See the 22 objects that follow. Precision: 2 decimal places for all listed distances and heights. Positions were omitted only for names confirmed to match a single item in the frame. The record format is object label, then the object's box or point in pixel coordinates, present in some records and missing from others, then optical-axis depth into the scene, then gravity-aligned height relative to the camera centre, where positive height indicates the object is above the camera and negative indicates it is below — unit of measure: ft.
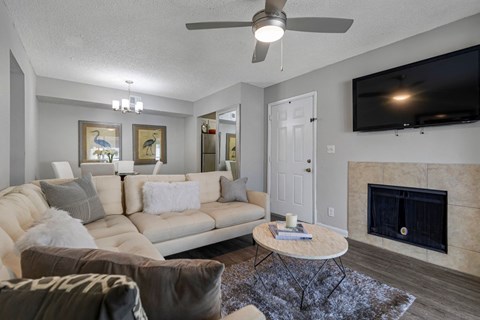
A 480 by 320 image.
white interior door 11.53 +0.11
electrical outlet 10.50 -2.51
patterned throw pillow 1.51 -1.00
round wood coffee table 5.09 -2.16
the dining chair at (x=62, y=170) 10.99 -0.58
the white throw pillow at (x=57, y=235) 2.99 -1.12
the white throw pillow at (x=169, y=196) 7.98 -1.42
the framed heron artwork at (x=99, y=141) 15.16 +1.23
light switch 10.55 +0.52
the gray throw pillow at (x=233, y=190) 9.90 -1.42
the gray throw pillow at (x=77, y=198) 6.15 -1.15
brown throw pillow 2.13 -1.14
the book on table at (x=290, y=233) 5.92 -2.04
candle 6.57 -1.84
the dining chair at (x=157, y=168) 15.70 -0.67
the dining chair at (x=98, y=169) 11.19 -0.53
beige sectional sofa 4.40 -1.98
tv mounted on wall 6.81 +2.30
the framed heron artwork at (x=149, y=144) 17.33 +1.23
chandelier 12.55 +3.14
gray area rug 5.15 -3.54
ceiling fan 5.46 +3.51
